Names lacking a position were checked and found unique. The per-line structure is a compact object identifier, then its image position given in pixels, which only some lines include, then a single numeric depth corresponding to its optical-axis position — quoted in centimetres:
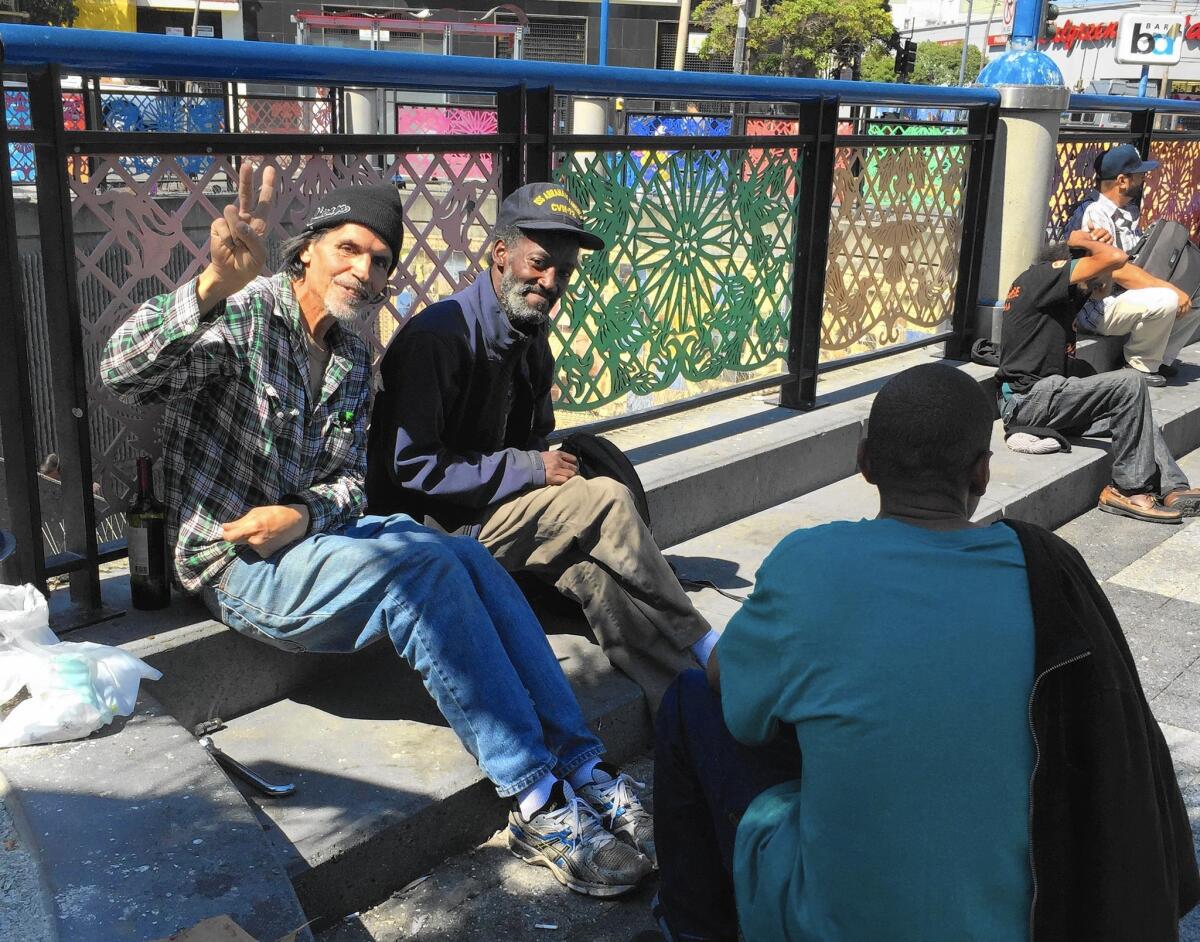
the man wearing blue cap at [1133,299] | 727
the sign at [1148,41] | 1988
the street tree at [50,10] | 2291
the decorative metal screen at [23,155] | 305
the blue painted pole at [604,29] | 3042
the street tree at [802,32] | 3256
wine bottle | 318
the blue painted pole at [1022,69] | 727
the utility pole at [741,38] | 2836
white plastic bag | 256
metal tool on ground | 293
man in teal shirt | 184
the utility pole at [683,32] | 3108
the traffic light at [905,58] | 2844
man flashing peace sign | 291
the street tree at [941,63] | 5744
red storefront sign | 5372
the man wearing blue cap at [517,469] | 349
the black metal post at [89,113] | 306
